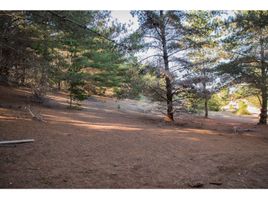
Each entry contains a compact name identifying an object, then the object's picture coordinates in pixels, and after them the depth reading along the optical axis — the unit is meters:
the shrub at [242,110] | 17.83
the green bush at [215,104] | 16.87
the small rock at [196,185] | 3.09
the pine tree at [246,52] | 7.45
